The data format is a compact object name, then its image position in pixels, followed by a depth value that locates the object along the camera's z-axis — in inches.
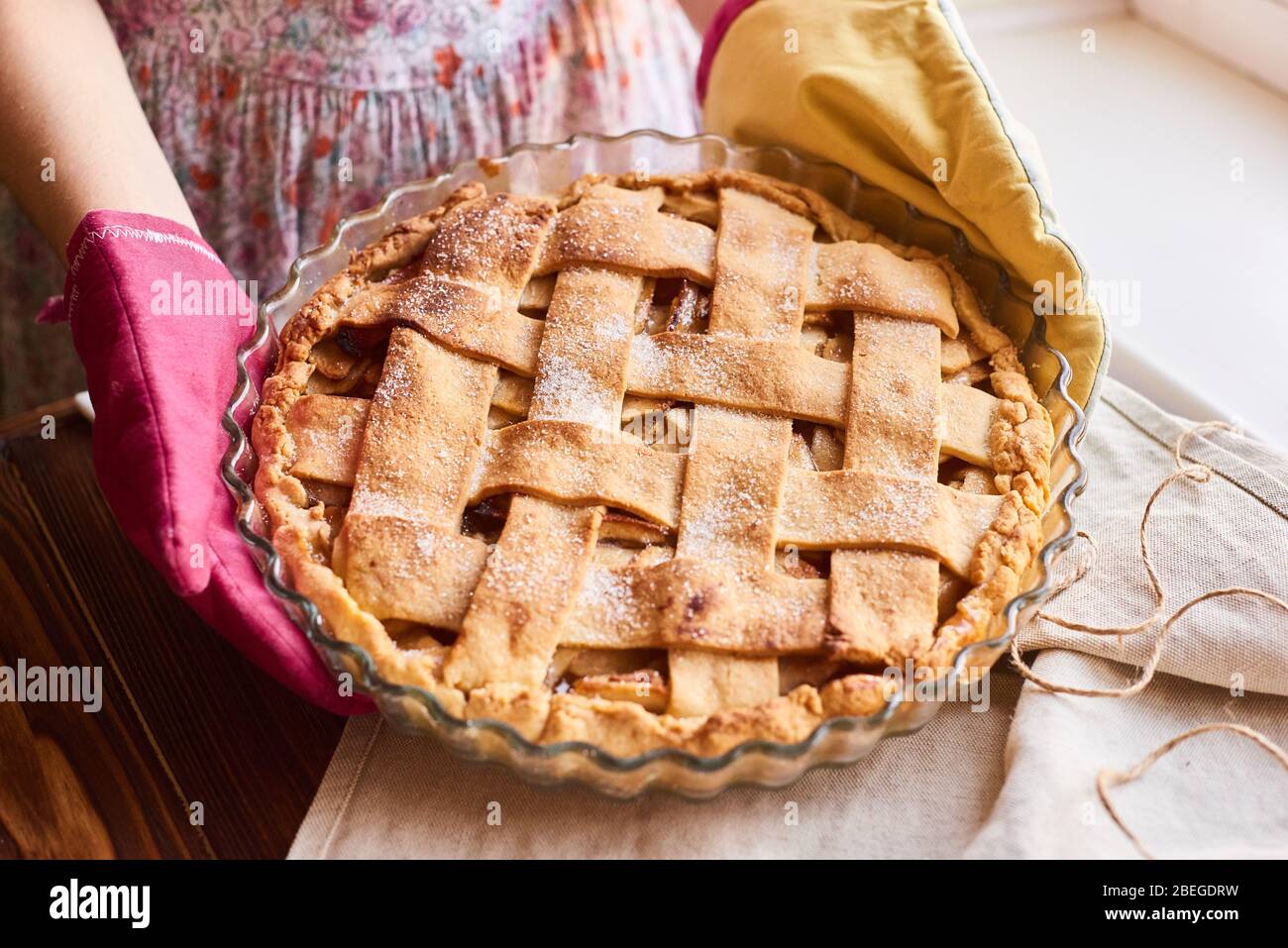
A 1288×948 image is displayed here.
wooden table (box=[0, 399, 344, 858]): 36.0
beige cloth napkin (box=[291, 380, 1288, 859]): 34.3
